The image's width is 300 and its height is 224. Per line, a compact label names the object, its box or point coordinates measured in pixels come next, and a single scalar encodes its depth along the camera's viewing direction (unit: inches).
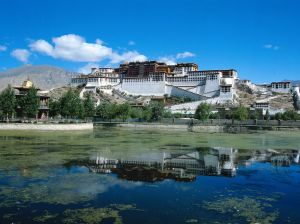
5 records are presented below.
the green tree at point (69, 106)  2556.6
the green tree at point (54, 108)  2610.7
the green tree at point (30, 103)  2300.7
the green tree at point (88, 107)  3024.1
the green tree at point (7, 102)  2242.9
